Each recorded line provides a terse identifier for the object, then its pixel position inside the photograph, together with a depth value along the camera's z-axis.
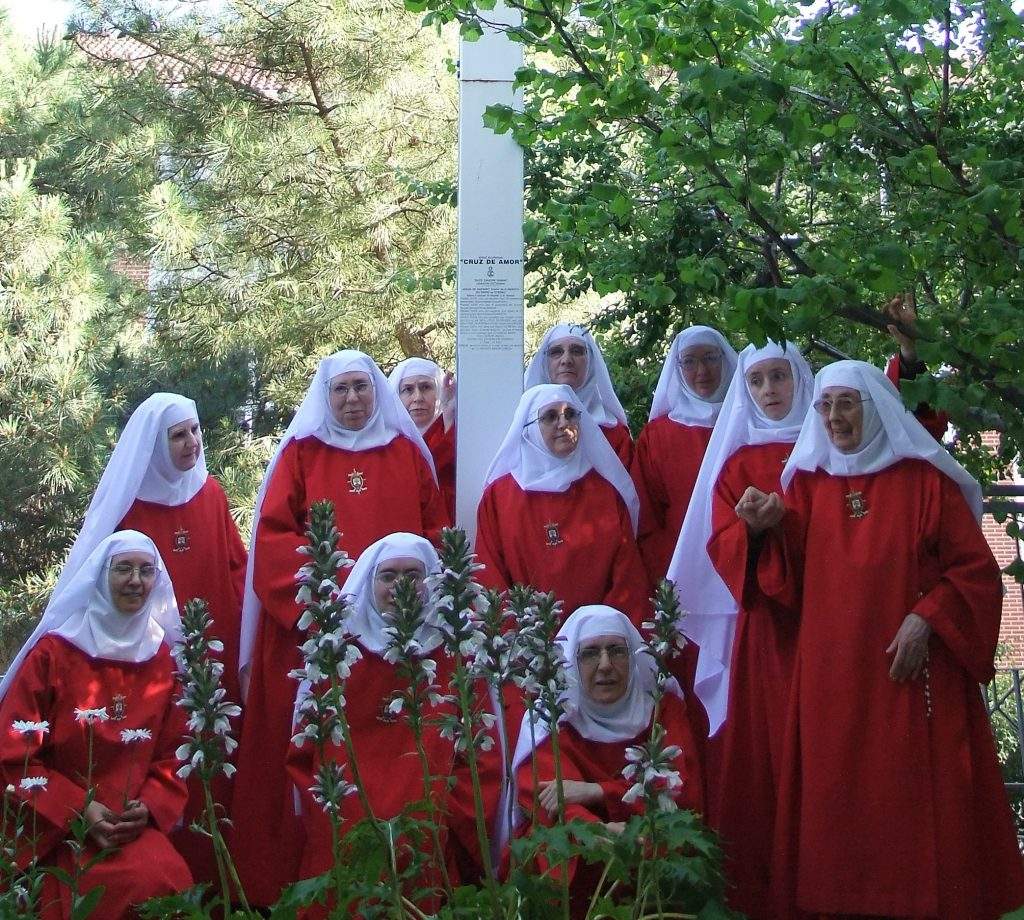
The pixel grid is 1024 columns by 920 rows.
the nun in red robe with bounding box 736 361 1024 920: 4.68
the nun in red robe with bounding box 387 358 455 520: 6.48
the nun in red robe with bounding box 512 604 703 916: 4.78
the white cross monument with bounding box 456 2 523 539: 5.88
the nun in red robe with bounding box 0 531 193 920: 4.71
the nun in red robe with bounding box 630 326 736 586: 5.93
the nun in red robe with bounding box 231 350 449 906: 5.45
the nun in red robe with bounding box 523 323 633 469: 6.20
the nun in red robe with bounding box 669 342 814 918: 5.07
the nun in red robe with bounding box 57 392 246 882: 5.73
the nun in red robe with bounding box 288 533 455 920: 4.95
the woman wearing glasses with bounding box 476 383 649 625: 5.47
